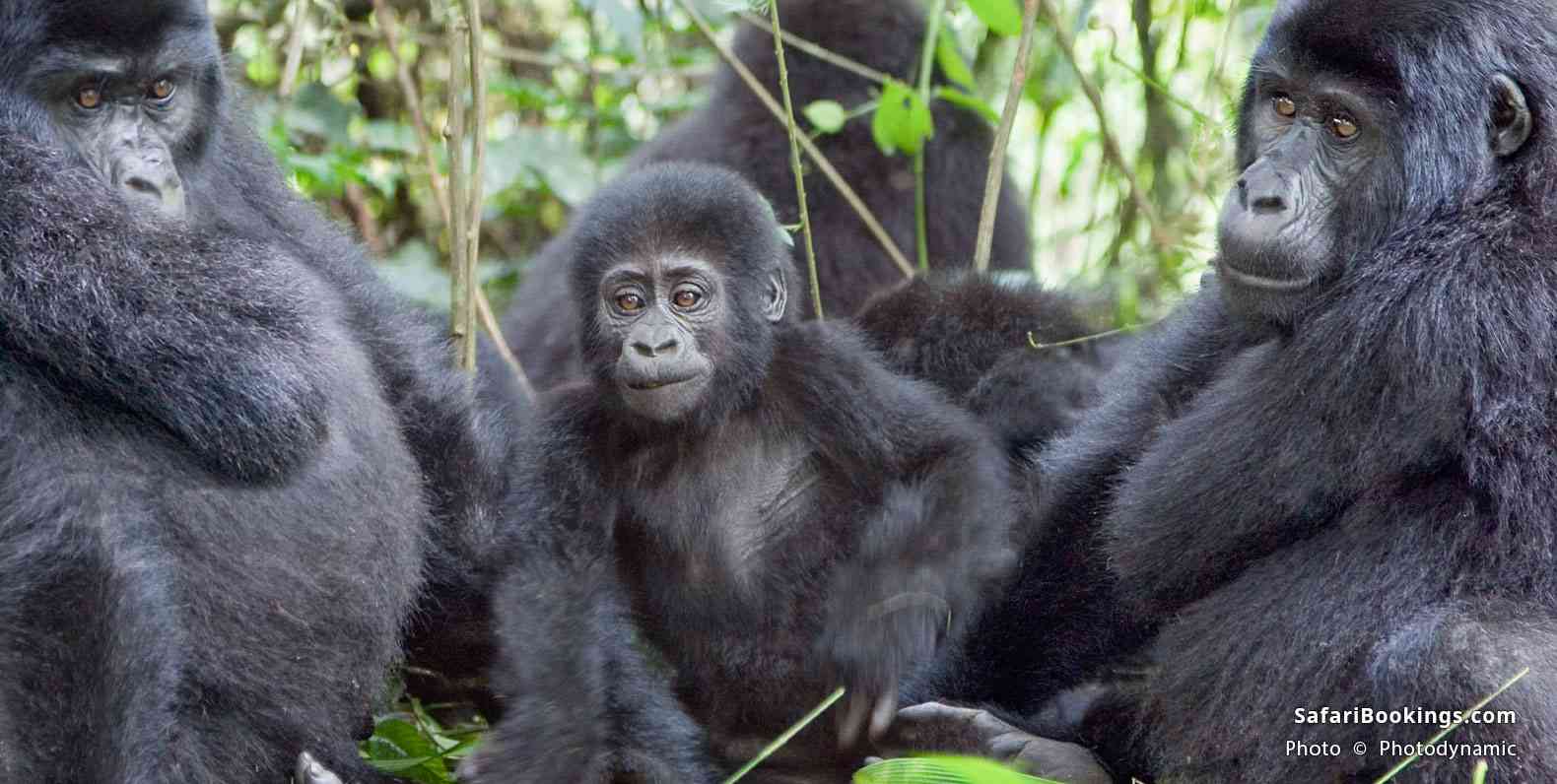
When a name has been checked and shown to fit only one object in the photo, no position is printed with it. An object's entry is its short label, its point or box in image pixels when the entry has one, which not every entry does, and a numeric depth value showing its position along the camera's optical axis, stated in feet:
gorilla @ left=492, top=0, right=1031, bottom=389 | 34.65
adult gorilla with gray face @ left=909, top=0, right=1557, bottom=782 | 17.11
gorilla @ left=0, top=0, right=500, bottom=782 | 17.76
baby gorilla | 20.61
